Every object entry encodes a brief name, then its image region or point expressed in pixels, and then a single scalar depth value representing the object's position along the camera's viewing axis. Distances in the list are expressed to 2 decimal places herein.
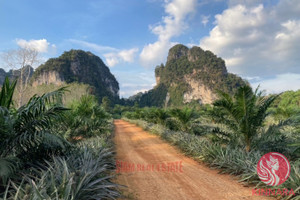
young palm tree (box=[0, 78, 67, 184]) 2.95
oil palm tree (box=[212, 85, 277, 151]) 5.56
